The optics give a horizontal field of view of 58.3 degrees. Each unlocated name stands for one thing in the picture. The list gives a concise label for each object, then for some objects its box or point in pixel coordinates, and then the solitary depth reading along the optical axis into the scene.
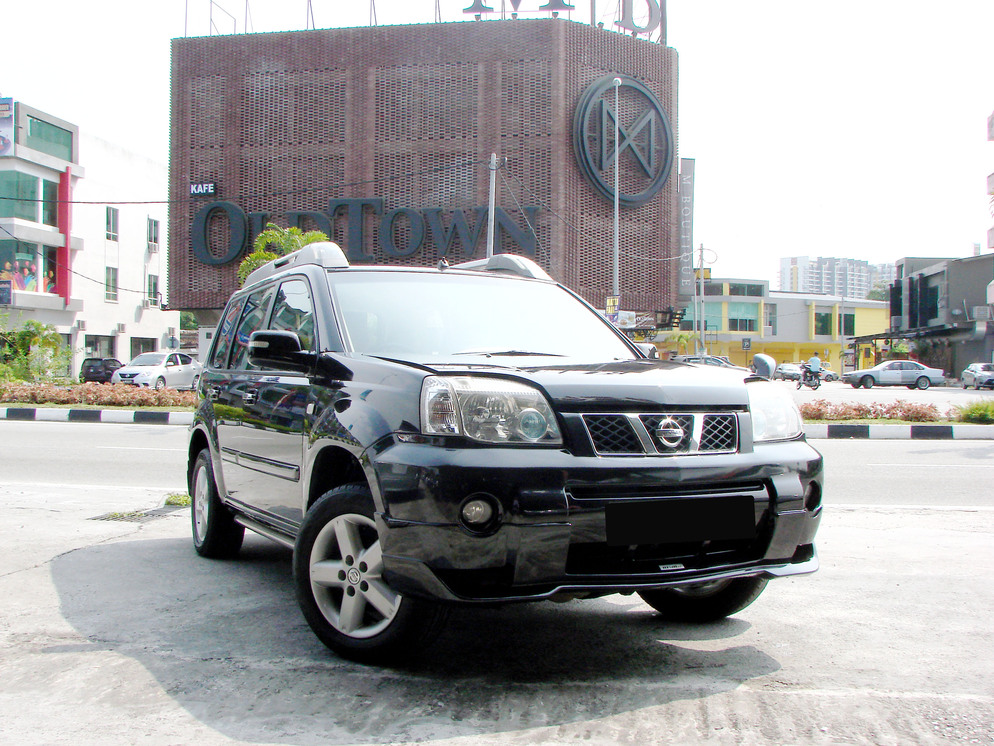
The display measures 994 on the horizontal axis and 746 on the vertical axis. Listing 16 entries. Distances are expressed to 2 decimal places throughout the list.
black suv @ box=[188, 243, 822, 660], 2.72
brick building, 35.72
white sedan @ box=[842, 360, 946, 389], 40.31
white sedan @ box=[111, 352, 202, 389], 27.73
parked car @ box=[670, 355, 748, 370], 25.09
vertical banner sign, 39.88
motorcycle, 32.91
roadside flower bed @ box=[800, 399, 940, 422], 16.66
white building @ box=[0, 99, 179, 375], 42.19
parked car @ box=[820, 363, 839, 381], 53.75
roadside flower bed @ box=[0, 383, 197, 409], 19.75
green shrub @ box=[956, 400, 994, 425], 16.52
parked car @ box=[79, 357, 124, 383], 37.25
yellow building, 77.56
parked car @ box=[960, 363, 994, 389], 38.72
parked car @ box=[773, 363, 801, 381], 48.85
